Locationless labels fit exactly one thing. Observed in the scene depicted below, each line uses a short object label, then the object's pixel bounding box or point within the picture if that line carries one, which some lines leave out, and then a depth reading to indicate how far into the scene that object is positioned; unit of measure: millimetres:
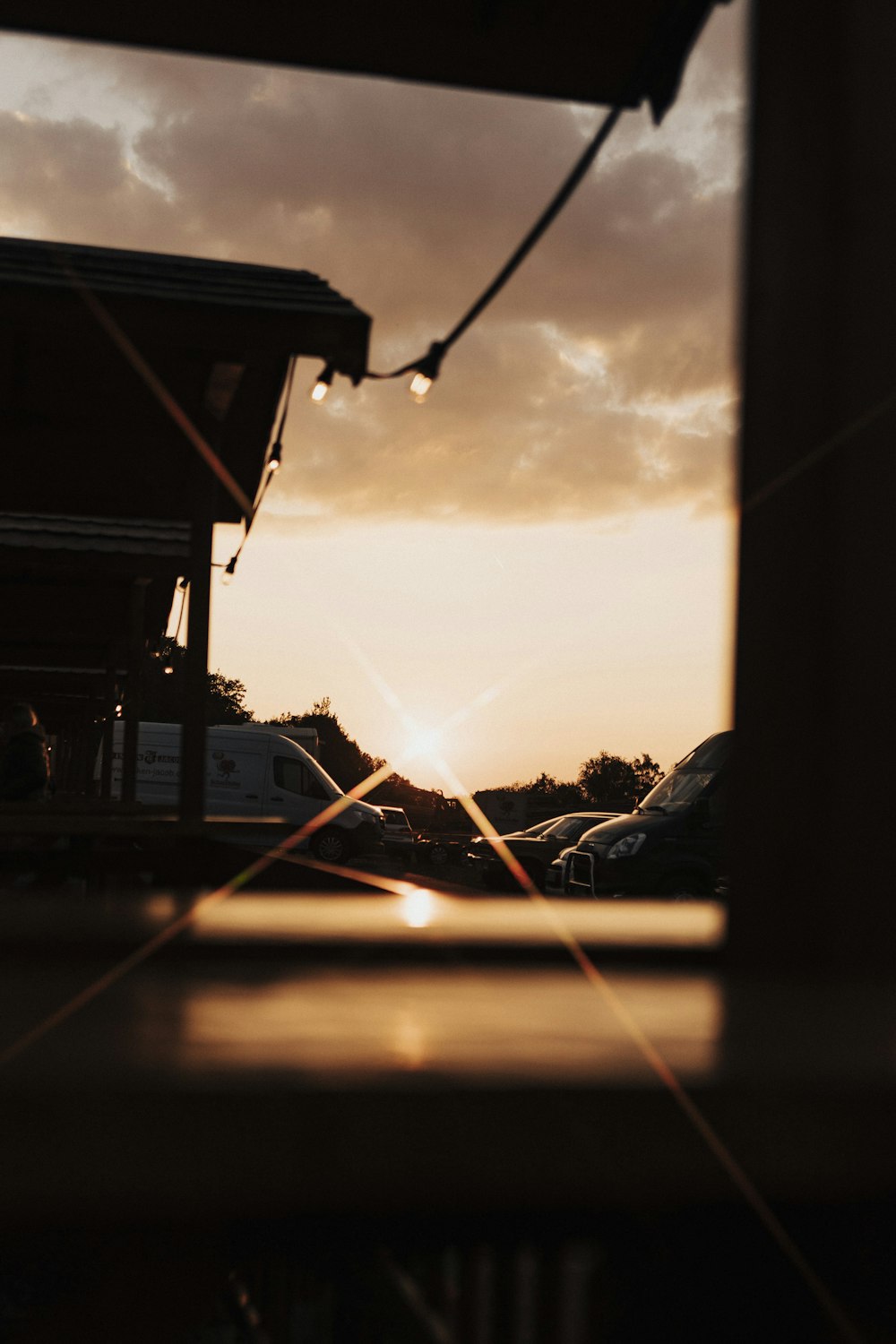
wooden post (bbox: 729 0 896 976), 2506
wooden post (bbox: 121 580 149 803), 11172
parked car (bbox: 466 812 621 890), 18297
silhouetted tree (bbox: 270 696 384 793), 126688
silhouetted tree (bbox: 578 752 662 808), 125938
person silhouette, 7699
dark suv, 12758
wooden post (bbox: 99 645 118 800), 18109
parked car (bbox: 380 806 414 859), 39812
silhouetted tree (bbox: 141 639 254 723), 90750
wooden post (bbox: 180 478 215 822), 6773
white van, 24000
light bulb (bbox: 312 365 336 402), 6164
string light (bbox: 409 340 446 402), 6648
